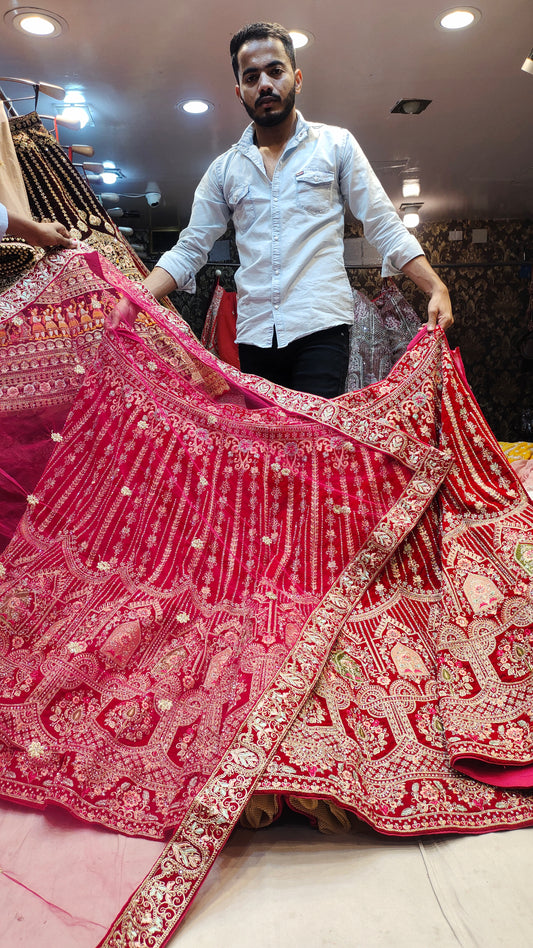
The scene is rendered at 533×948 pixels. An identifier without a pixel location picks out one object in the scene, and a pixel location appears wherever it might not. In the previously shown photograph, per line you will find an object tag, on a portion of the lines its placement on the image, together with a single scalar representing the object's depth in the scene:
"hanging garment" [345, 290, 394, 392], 4.52
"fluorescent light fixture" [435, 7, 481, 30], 2.70
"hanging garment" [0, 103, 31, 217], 1.96
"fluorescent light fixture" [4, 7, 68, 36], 2.62
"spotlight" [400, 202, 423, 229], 5.09
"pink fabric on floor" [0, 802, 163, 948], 0.74
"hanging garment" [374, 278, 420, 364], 4.71
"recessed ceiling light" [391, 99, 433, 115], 3.44
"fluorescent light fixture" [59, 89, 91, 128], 3.30
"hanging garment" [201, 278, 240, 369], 4.46
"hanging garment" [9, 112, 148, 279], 2.20
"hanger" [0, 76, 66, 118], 2.30
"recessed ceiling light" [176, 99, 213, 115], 3.39
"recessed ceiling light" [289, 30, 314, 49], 2.82
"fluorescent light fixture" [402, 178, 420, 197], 4.57
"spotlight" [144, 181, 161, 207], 4.48
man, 1.80
